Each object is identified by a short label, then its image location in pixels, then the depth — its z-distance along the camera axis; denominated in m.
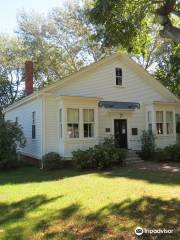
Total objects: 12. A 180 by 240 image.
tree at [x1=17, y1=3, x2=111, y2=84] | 25.60
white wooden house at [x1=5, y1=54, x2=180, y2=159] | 11.91
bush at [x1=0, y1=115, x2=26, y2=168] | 11.66
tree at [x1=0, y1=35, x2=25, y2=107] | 27.74
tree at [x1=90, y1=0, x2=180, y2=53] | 7.83
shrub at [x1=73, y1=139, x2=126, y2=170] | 10.73
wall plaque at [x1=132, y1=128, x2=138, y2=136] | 13.83
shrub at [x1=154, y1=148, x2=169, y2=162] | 12.81
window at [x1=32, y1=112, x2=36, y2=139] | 13.01
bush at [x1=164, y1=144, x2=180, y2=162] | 13.12
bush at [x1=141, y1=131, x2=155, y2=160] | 13.29
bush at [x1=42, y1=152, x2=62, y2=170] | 11.18
